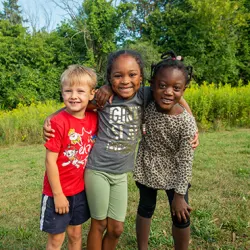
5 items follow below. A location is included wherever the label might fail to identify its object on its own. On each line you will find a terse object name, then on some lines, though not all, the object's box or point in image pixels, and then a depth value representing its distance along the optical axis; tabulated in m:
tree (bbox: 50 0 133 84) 17.05
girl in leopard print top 1.93
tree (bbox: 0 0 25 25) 36.38
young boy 1.83
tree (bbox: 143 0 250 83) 16.38
